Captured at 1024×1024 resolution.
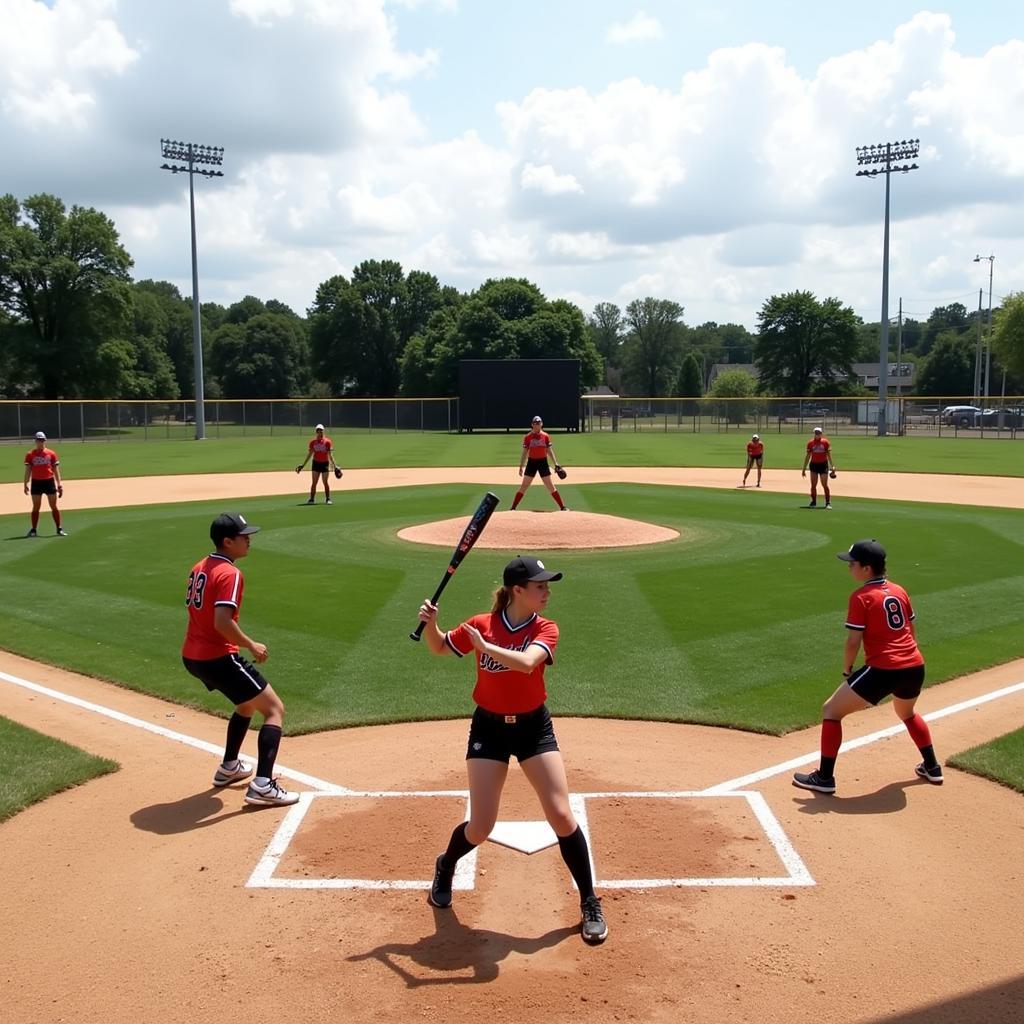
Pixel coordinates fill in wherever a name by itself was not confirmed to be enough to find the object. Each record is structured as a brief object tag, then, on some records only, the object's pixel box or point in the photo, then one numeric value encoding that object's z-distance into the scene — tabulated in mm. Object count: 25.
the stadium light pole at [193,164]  56369
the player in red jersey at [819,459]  25078
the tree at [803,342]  101625
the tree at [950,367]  114625
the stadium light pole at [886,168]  61312
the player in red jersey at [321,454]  26312
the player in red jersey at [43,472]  20641
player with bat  5457
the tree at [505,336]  87438
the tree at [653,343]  144000
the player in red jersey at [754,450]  31234
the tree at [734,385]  108812
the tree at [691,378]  121750
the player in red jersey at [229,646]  7246
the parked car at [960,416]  72250
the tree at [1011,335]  82375
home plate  6648
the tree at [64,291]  76500
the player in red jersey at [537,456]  22891
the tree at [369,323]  108000
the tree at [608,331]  163625
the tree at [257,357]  110000
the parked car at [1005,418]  65875
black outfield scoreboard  67562
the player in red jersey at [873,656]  7480
